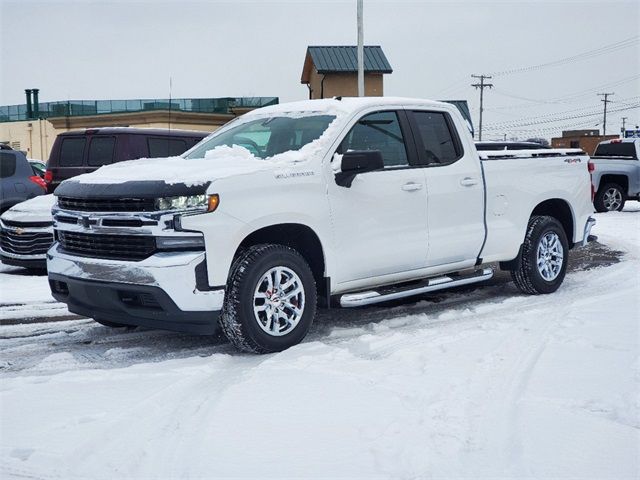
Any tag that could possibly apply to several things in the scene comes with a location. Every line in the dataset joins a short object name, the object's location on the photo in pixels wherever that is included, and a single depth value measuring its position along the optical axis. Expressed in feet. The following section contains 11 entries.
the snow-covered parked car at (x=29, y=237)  33.37
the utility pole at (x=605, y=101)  302.45
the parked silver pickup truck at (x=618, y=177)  62.95
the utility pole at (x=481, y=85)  225.56
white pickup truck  16.92
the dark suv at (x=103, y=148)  39.47
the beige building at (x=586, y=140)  243.27
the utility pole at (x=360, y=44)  78.62
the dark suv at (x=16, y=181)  39.42
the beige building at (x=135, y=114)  123.44
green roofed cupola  103.71
